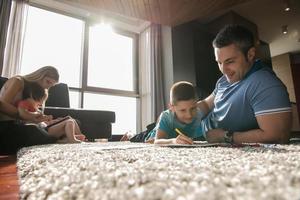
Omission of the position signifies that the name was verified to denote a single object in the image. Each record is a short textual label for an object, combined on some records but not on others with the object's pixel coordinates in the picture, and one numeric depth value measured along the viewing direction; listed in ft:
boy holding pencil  3.71
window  10.77
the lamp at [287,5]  9.53
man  2.57
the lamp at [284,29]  11.85
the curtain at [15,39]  8.68
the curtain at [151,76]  11.43
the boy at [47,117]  4.86
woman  4.08
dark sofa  6.89
